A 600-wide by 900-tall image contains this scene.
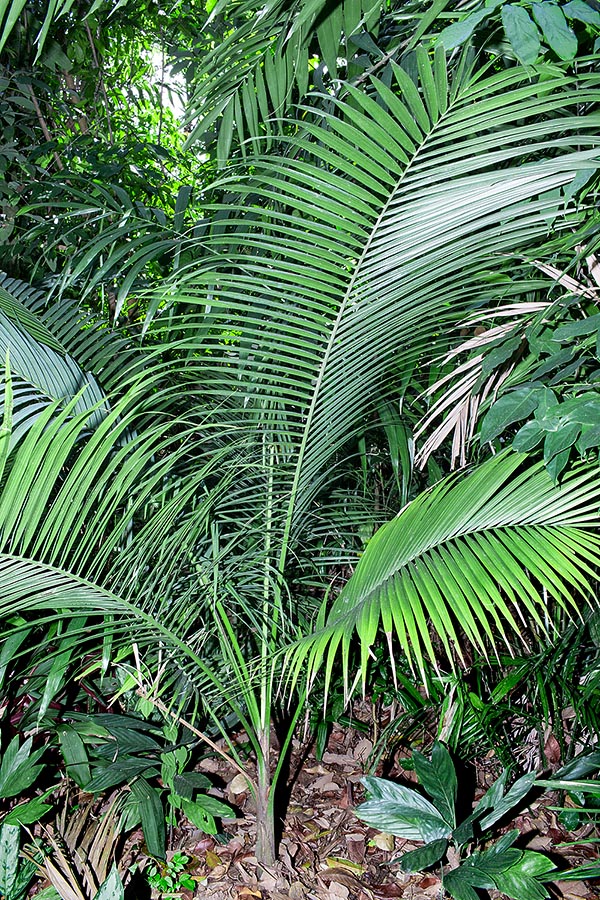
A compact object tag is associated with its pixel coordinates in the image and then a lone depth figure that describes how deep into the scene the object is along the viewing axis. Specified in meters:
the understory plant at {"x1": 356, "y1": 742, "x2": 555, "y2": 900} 1.22
